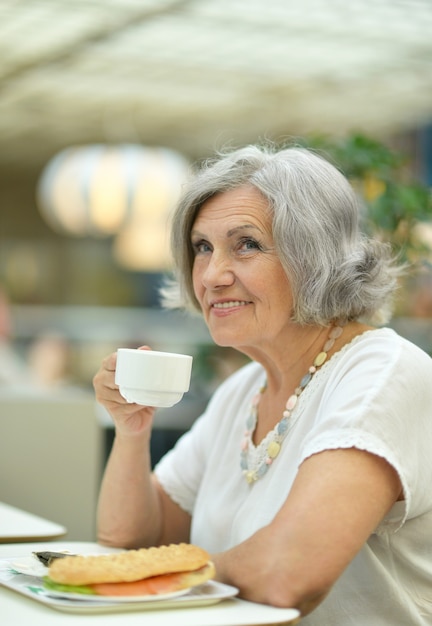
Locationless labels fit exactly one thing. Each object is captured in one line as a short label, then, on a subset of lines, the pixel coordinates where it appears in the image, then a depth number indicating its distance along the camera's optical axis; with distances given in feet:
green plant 10.81
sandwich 7.19
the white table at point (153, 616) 7.08
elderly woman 7.47
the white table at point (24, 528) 8.56
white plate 7.14
